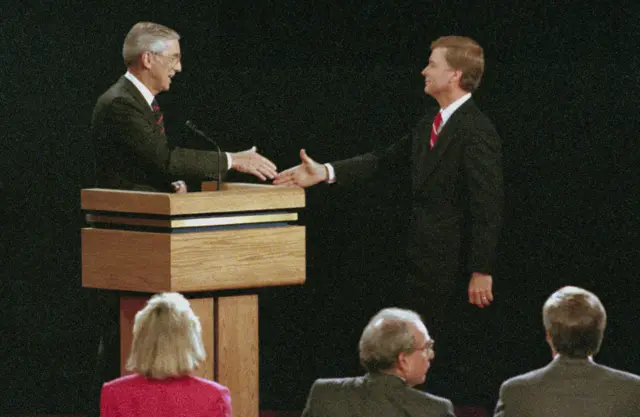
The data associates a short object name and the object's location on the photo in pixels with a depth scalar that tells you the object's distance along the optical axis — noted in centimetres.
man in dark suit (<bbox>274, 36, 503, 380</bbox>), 1002
